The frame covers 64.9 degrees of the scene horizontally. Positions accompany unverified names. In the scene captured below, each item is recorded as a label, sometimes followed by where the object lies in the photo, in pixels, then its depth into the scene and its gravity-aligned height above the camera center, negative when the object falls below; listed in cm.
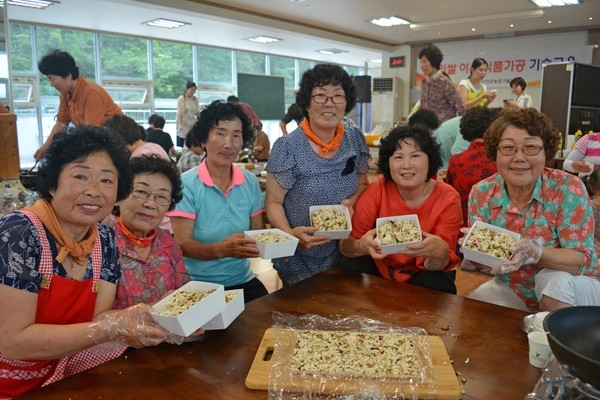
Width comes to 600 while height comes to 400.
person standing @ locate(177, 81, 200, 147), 949 +35
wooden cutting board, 109 -59
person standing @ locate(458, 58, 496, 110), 566 +49
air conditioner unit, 1187 +74
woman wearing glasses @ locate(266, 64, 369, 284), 226 -17
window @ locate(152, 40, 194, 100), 1055 +136
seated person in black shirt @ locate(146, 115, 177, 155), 693 -13
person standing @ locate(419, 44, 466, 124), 532 +47
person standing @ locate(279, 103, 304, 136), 549 +15
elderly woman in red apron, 123 -41
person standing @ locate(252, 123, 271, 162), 668 -27
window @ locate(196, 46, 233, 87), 1137 +152
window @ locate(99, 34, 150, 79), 959 +145
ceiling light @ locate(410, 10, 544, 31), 853 +216
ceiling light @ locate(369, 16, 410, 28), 914 +215
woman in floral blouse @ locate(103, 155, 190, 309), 162 -40
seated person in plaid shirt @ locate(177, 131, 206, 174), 389 -25
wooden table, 112 -60
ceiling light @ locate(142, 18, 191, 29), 836 +188
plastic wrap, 109 -59
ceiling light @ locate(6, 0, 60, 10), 674 +177
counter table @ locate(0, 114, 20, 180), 318 -14
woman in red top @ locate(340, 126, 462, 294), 202 -34
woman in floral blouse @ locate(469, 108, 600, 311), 182 -33
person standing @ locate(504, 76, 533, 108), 665 +61
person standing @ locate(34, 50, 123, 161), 384 +26
